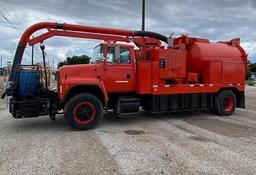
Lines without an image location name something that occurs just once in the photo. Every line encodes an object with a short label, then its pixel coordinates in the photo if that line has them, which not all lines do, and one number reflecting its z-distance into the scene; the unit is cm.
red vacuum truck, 562
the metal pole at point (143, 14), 1013
